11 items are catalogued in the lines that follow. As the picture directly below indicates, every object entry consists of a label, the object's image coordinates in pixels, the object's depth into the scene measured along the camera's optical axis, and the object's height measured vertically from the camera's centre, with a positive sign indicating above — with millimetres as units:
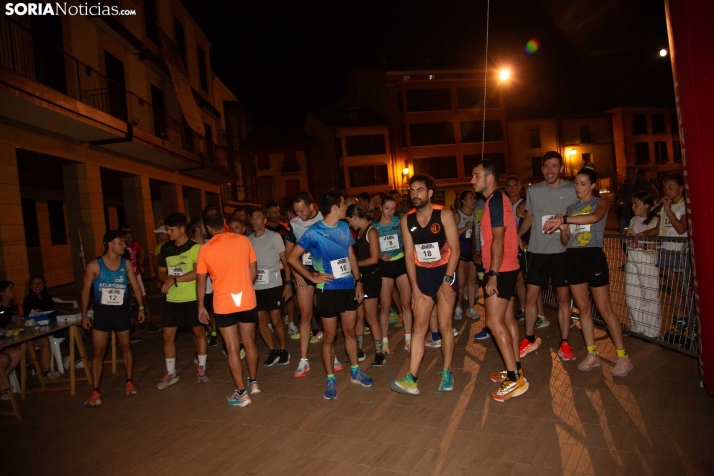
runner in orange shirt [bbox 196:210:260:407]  5082 -502
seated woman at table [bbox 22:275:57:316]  7801 -624
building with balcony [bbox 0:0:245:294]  10188 +3390
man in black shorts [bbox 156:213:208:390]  5969 -527
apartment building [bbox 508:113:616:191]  43719 +6553
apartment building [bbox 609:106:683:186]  47000 +6644
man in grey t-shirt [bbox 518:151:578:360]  5191 -304
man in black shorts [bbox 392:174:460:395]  4645 -428
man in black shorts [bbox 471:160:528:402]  4449 -463
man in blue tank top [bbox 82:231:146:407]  5750 -580
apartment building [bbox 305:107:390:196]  41281 +6718
